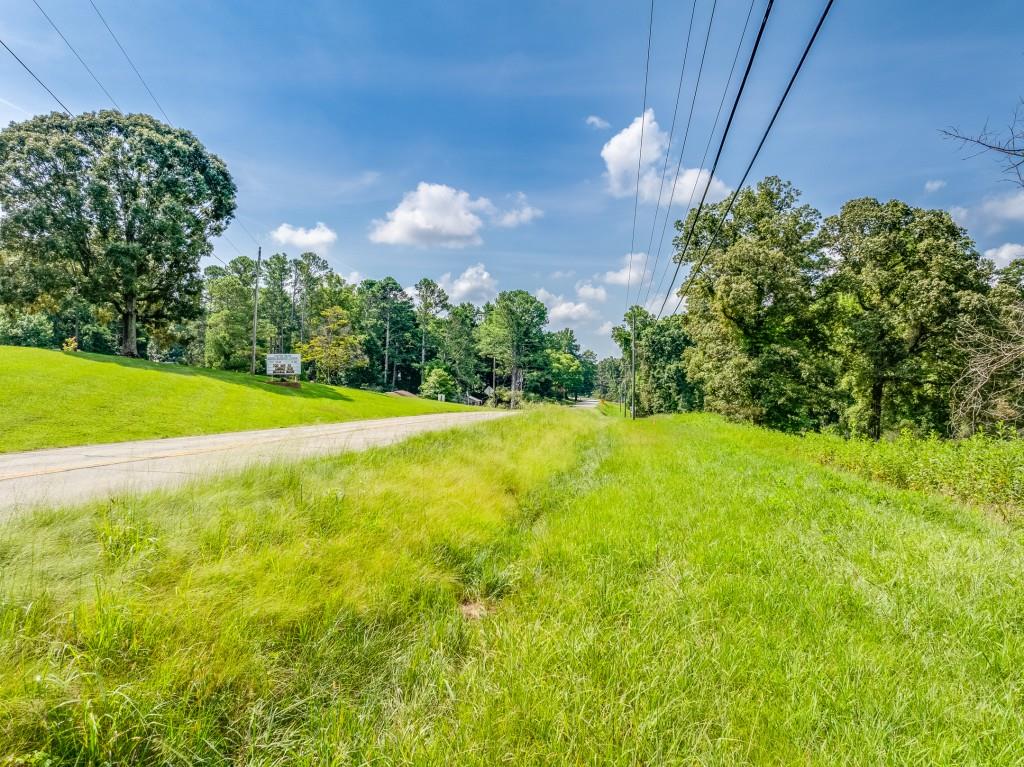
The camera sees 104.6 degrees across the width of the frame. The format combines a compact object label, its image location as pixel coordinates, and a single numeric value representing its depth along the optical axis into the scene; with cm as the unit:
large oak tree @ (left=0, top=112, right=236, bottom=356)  2444
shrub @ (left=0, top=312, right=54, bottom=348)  4462
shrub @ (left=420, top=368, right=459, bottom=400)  5528
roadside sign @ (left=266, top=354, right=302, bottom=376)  3209
